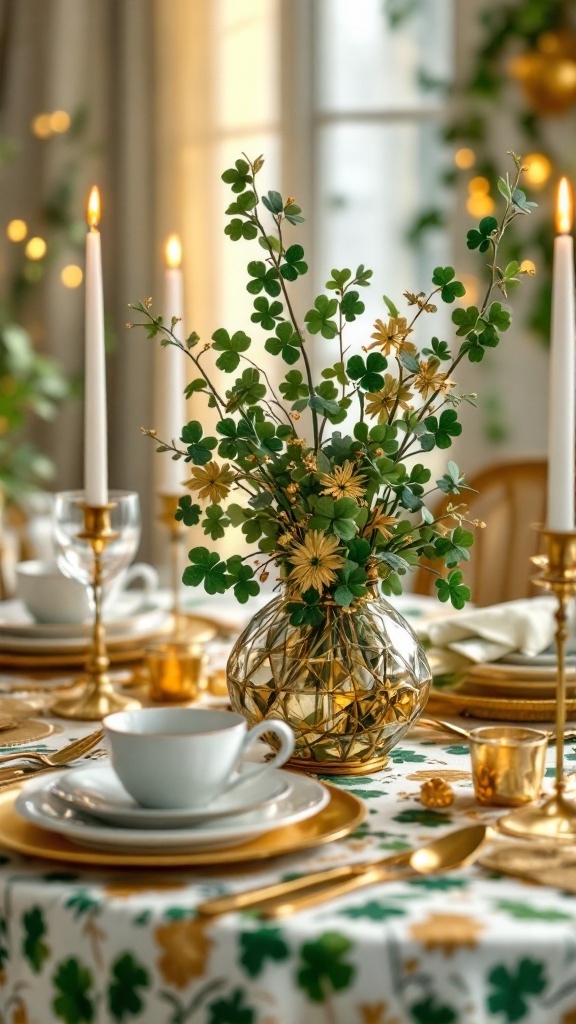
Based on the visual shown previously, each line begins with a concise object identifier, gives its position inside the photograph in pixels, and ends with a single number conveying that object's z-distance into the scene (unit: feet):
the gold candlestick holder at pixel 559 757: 5.77
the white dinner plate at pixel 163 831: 5.50
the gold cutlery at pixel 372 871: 5.30
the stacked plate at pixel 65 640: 7.89
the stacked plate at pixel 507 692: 6.93
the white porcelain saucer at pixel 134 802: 5.61
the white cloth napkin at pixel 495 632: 7.30
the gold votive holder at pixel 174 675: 7.30
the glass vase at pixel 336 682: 6.29
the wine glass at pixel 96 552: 7.09
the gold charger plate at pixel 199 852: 5.48
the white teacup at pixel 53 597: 8.09
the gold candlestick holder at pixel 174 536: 8.15
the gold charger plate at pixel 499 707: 6.91
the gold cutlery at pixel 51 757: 6.25
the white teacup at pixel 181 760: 5.64
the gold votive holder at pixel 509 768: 6.01
